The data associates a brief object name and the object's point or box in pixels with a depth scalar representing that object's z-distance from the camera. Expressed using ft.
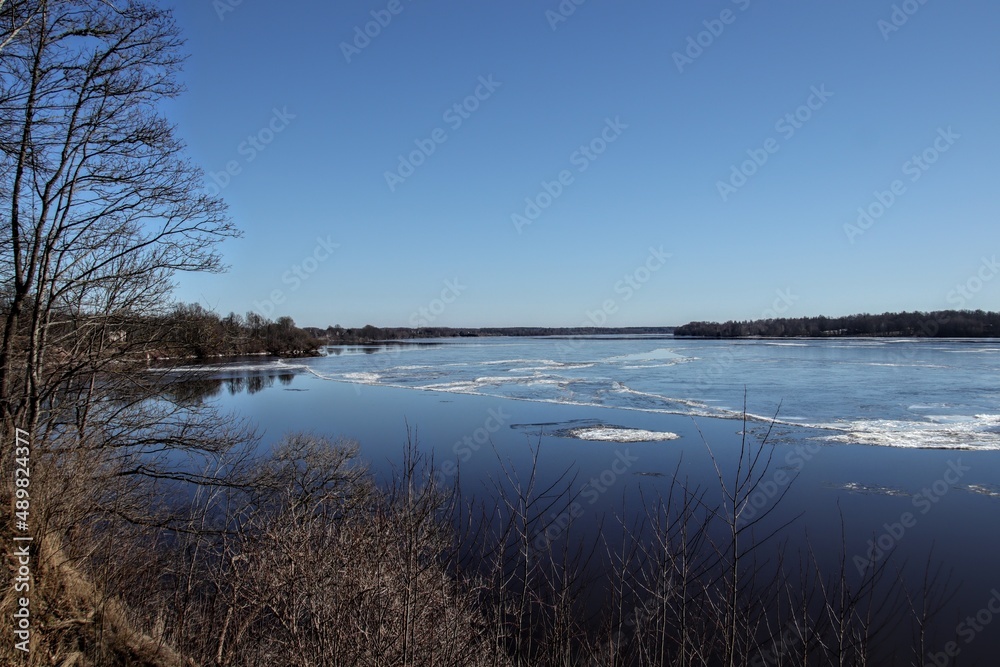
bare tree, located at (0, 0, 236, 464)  20.92
